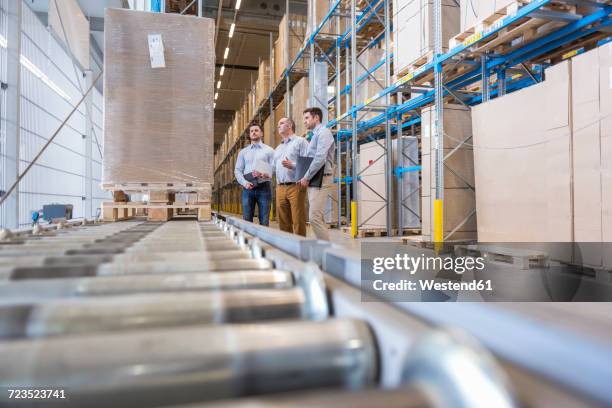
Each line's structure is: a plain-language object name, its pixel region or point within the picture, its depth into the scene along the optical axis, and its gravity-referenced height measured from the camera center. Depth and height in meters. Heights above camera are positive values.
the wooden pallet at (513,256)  3.08 -0.39
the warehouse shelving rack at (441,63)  3.54 +1.71
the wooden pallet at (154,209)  3.62 -0.01
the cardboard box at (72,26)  6.00 +3.11
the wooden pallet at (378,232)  6.83 -0.41
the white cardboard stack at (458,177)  4.65 +0.39
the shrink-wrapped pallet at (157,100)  3.55 +1.01
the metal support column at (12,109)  5.09 +1.34
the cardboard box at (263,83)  10.62 +3.50
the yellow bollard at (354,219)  6.62 -0.17
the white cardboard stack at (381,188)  6.92 +0.38
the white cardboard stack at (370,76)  7.13 +2.45
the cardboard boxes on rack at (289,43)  8.83 +3.92
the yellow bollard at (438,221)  4.41 -0.13
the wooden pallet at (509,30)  3.44 +1.72
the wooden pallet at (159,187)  3.59 +0.21
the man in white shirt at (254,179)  5.18 +0.40
